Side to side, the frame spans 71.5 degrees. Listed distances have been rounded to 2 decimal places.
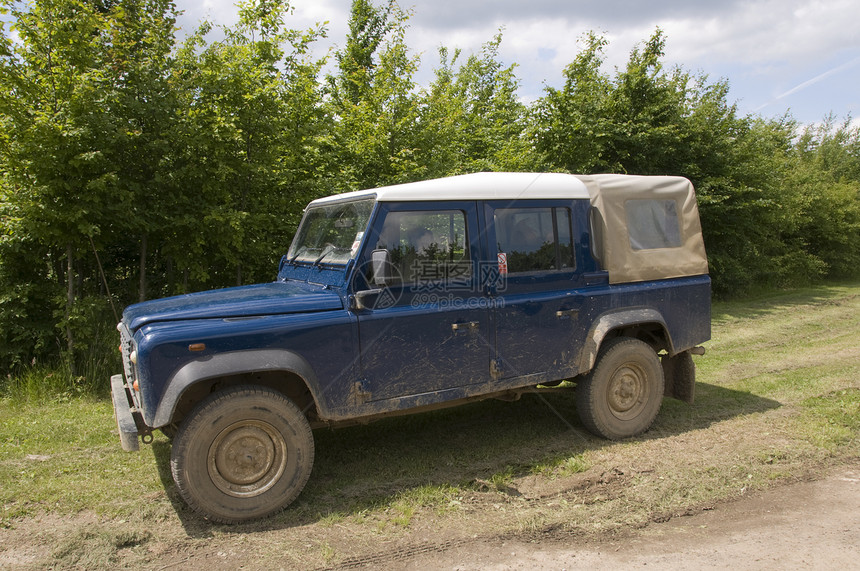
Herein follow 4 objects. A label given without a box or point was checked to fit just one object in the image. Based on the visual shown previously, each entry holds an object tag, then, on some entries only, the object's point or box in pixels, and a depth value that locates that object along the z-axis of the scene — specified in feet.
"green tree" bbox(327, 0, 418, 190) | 30.42
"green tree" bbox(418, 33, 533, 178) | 32.27
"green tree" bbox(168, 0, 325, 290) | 23.86
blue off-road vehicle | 12.68
